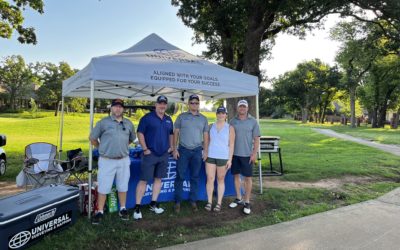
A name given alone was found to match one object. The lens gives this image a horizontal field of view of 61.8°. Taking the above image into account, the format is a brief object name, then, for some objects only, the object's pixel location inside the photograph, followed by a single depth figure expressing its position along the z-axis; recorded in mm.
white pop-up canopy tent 5371
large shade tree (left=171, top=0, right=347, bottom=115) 11242
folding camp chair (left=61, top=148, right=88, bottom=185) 6595
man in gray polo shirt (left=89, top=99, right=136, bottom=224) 5086
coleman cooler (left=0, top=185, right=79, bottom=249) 3807
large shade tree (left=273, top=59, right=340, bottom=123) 58625
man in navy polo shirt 5410
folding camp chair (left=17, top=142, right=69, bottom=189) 6125
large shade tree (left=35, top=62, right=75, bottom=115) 52031
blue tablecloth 5855
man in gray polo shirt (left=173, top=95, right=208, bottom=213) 5730
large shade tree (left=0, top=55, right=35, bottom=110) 57312
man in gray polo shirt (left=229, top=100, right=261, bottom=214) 6008
